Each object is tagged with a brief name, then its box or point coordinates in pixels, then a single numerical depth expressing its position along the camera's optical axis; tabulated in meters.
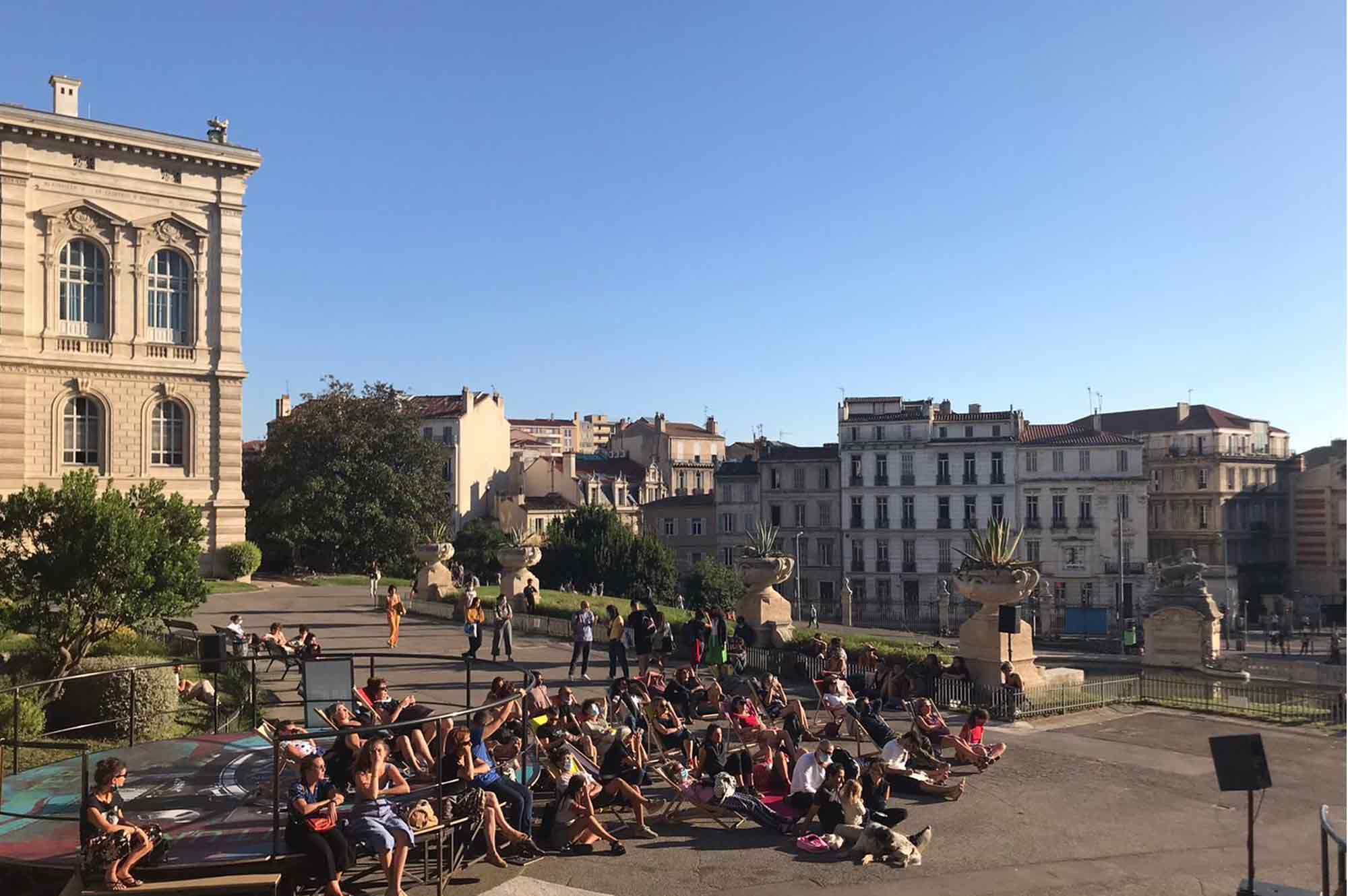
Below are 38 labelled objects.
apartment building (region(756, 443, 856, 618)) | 69.50
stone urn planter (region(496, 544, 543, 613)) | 26.66
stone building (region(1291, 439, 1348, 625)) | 69.62
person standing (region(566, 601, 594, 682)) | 18.70
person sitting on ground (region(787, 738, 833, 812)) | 11.10
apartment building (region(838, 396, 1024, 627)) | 66.69
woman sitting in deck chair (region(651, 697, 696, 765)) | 12.98
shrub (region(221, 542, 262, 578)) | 38.19
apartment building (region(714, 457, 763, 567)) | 73.94
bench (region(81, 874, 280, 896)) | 8.18
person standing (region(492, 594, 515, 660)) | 20.06
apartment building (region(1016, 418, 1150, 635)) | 65.69
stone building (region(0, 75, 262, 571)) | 35.38
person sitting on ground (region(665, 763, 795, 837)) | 11.05
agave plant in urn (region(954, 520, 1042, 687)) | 17.06
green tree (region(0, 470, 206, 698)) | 18.42
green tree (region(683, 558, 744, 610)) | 56.69
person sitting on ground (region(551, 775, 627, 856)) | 10.28
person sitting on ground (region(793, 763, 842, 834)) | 10.61
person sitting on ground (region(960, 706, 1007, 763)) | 13.48
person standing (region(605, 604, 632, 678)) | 18.25
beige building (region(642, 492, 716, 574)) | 77.69
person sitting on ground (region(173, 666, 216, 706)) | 16.22
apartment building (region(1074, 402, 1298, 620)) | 72.56
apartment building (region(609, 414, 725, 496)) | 94.75
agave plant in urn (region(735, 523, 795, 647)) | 20.20
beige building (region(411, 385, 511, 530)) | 77.00
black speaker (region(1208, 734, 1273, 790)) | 9.02
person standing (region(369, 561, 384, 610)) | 32.00
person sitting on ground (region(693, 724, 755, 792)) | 11.74
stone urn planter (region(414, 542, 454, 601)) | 30.42
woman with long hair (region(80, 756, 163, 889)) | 8.23
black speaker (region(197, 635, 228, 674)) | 17.69
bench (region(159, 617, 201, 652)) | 21.39
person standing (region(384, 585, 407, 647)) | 22.70
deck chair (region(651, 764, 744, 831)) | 11.22
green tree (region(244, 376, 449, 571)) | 46.62
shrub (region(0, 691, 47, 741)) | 14.73
